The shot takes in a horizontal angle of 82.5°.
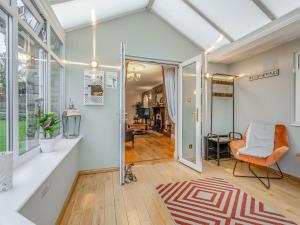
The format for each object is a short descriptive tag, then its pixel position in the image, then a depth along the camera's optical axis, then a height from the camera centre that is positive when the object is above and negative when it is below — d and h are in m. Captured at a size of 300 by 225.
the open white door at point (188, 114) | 3.46 -0.07
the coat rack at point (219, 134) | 3.96 -0.45
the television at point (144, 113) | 10.17 -0.14
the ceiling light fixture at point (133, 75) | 5.50 +1.16
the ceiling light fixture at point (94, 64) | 3.12 +0.86
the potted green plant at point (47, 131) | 1.85 -0.23
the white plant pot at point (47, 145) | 1.91 -0.38
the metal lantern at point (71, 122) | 2.78 -0.20
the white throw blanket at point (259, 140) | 2.94 -0.54
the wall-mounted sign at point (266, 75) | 3.18 +0.71
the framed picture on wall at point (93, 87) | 3.14 +0.44
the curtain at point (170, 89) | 4.09 +0.52
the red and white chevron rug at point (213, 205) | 1.84 -1.17
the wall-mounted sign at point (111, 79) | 3.26 +0.61
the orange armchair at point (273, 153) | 2.61 -0.66
